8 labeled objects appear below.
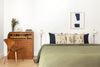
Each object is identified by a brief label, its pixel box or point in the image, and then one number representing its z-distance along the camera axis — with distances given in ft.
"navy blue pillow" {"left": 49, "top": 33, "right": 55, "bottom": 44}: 13.05
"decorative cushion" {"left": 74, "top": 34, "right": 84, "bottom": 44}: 12.59
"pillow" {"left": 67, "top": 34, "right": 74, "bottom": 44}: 12.64
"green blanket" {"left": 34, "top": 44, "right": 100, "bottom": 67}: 6.52
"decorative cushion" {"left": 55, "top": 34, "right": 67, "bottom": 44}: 12.69
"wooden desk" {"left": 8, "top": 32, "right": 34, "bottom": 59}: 14.06
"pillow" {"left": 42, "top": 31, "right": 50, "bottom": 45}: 15.33
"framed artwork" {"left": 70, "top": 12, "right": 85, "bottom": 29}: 15.01
